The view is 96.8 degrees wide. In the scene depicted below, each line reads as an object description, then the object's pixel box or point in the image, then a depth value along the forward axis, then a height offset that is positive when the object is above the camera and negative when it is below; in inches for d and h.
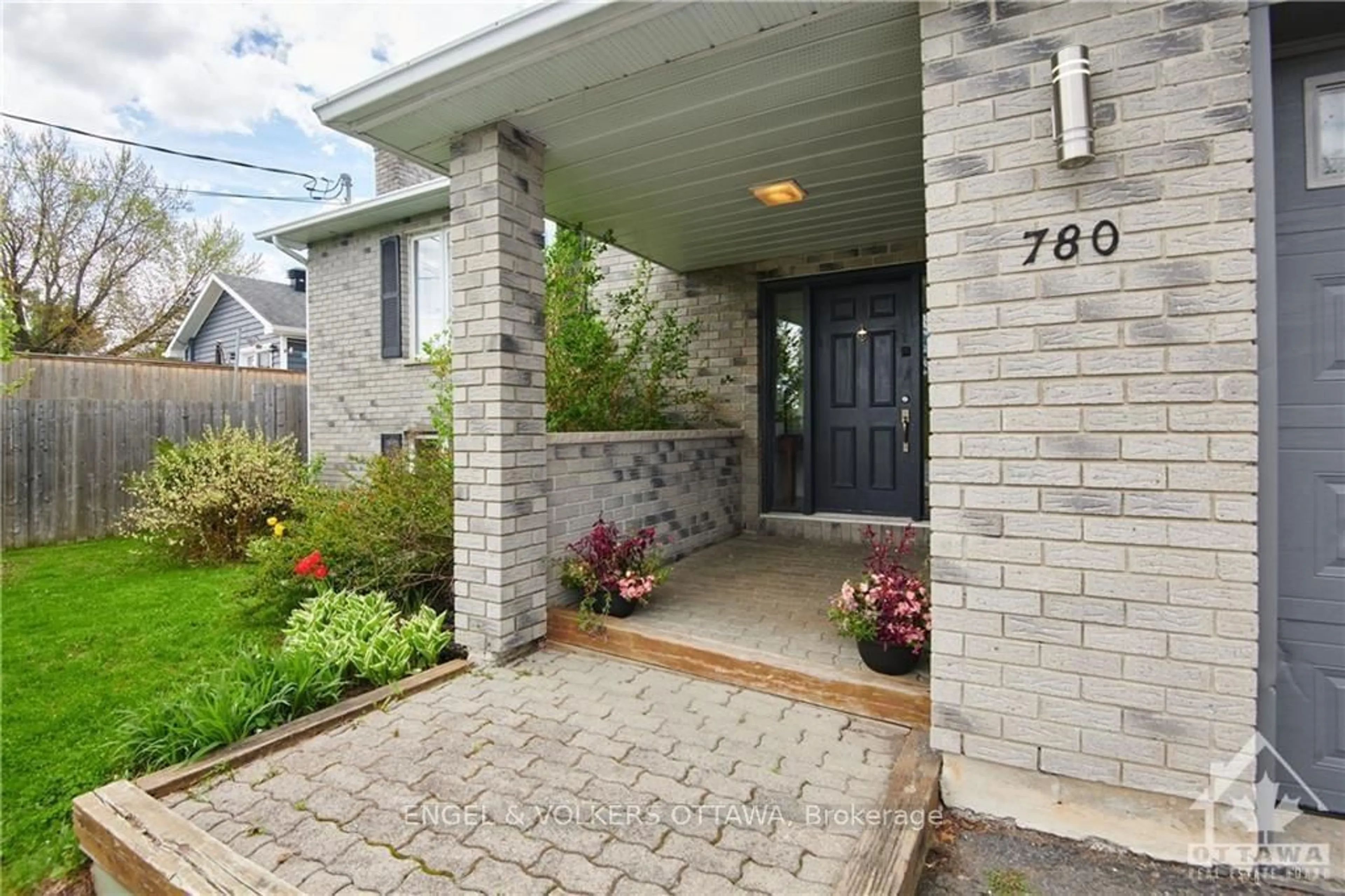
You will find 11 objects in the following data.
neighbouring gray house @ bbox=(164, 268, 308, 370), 516.1 +115.4
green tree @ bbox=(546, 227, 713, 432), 170.9 +31.1
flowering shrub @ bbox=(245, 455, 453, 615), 151.3 -25.2
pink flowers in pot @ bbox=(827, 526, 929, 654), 100.2 -27.5
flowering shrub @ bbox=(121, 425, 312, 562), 227.5 -17.3
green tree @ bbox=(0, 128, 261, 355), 482.0 +183.0
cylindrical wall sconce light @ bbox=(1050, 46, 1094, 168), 71.9 +41.4
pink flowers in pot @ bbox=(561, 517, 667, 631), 134.1 -28.1
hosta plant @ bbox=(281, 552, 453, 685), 118.1 -39.0
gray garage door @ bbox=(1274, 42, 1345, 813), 73.9 +3.3
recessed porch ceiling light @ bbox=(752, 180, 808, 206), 154.9 +67.8
